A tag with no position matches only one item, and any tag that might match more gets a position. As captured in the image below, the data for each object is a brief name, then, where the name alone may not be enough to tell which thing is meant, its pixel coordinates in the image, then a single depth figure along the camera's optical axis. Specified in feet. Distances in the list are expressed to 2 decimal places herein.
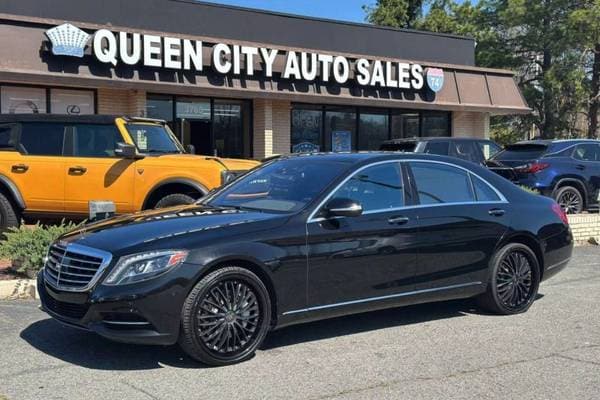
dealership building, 47.42
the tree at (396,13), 108.99
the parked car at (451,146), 45.83
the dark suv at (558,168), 46.11
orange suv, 32.42
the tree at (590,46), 95.04
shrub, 25.75
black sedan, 16.70
